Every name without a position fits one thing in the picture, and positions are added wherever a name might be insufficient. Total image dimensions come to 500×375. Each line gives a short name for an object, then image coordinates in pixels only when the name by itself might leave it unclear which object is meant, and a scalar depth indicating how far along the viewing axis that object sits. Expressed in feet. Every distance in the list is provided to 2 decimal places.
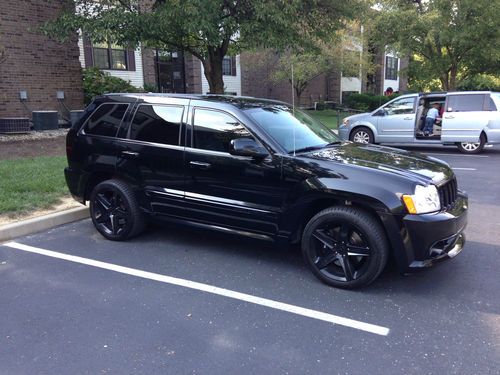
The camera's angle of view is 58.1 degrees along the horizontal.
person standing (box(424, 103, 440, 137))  41.65
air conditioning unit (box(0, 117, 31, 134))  42.65
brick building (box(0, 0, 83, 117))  45.01
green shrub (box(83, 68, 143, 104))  55.52
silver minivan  39.50
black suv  12.55
